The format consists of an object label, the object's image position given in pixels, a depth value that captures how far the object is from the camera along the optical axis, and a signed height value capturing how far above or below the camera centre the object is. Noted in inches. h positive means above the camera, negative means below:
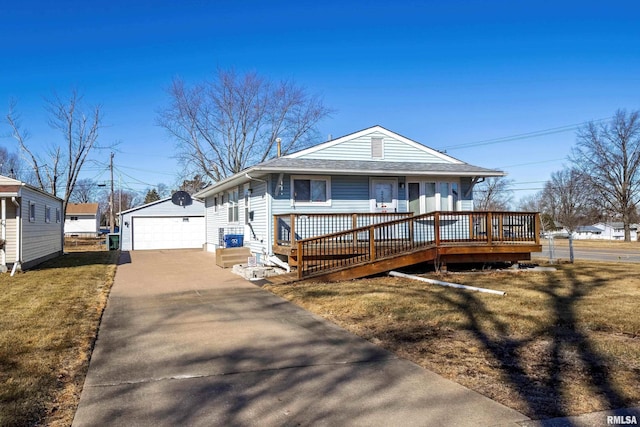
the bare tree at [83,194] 2958.9 +190.5
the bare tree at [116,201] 3384.6 +157.8
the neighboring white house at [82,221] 2500.0 +13.1
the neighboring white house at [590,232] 3257.9 -132.5
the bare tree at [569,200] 2103.8 +67.4
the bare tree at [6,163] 2018.9 +267.6
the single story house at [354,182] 564.4 +45.2
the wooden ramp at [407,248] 457.7 -32.6
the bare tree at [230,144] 1446.9 +232.2
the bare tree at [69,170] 1315.2 +152.3
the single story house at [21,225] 559.8 -0.8
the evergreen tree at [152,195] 2924.5 +166.2
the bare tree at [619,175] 1760.6 +139.5
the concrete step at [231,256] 627.2 -47.9
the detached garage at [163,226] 1116.5 -10.6
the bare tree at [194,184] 1598.9 +141.0
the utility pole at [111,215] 1493.1 +24.2
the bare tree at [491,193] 2605.8 +121.7
